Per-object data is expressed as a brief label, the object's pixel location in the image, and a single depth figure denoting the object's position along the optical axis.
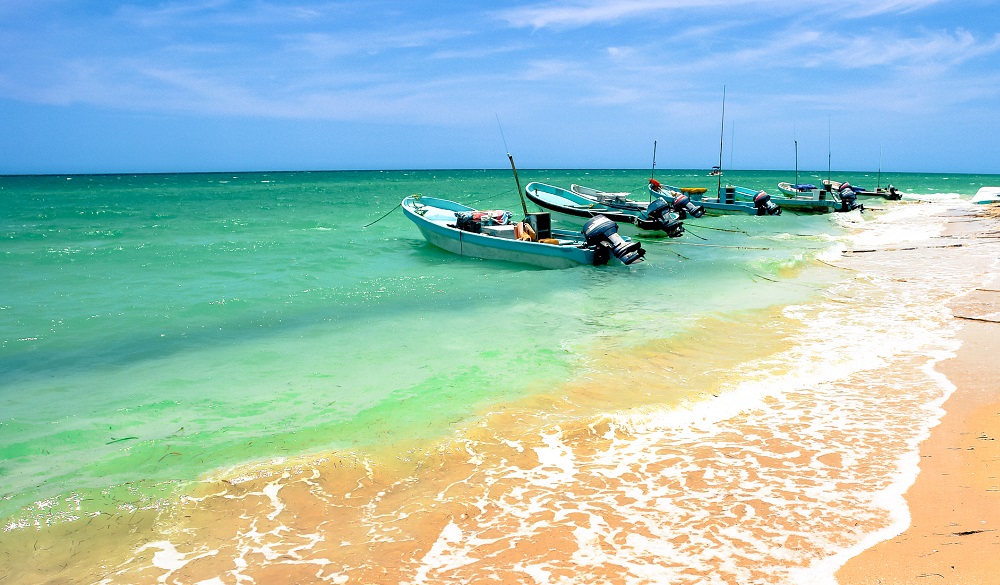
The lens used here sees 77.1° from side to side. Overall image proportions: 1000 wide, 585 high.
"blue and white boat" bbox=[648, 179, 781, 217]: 29.92
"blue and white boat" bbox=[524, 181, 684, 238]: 23.09
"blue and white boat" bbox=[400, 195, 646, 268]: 17.06
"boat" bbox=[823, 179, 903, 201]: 47.28
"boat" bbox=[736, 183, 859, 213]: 35.94
